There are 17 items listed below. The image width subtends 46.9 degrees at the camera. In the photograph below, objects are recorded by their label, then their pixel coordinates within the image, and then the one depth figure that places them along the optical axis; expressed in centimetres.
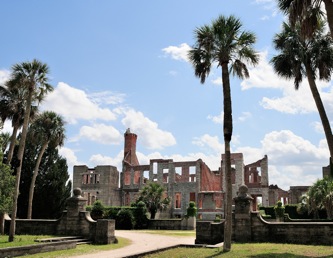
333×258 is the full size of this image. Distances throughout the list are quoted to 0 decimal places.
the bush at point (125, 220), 3303
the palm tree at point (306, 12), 1215
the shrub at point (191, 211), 3284
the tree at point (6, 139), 3262
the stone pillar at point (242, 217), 1761
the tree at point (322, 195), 2942
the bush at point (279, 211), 3203
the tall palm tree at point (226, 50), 1536
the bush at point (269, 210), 4322
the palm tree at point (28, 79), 1959
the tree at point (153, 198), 4000
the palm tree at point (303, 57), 1732
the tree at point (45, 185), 3416
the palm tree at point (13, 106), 2370
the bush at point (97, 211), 3559
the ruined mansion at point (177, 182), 5081
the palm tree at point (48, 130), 3094
